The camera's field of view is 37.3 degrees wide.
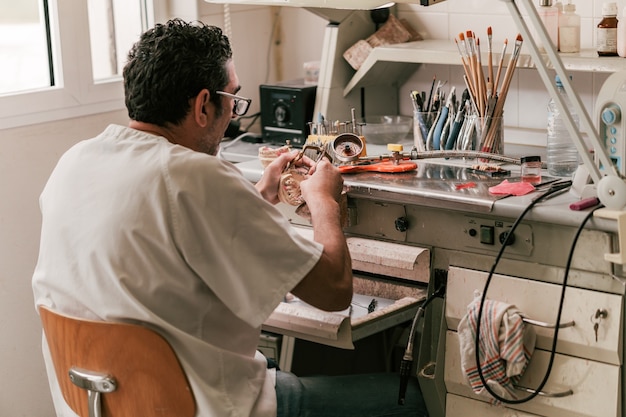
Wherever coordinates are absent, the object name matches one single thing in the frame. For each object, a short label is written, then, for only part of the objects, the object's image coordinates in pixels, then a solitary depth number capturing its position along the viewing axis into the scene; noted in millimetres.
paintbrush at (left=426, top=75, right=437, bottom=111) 2826
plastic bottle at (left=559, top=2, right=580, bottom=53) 2664
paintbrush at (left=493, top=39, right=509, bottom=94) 2629
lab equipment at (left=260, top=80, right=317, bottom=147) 3115
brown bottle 2562
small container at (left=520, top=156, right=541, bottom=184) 2420
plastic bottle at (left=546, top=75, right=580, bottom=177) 2514
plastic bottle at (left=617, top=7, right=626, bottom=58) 2506
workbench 2145
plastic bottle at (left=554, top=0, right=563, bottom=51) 2674
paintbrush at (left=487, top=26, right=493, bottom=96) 2606
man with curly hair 1736
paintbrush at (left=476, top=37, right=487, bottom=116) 2633
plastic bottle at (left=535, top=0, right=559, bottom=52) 2674
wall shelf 2551
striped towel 2186
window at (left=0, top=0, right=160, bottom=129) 2797
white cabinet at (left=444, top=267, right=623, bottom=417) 2139
